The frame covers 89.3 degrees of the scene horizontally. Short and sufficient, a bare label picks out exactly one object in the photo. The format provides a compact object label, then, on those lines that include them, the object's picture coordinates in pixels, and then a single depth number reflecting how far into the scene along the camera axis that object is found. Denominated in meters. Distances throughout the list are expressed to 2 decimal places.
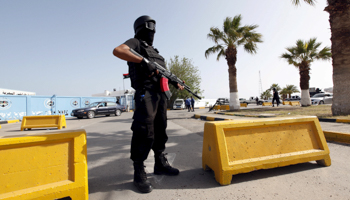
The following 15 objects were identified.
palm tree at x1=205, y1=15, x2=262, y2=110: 14.34
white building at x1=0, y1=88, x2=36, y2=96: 32.52
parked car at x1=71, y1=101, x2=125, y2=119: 13.85
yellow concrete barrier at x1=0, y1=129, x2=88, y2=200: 1.56
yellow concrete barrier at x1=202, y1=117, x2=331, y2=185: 2.06
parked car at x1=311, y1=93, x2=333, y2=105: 19.64
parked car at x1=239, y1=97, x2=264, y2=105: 38.95
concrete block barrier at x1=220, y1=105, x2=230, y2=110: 17.10
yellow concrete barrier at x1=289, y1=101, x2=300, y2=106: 21.91
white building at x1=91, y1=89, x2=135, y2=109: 26.59
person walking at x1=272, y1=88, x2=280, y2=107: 17.17
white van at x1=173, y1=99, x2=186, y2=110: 26.26
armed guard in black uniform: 1.99
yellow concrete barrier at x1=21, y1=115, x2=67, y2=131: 8.23
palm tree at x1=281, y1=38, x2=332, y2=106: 15.36
